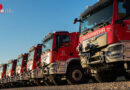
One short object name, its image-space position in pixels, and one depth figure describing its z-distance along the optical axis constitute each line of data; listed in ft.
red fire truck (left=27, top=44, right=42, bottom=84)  48.62
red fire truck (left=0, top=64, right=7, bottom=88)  76.75
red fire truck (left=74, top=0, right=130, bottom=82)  21.03
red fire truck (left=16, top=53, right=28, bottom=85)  57.33
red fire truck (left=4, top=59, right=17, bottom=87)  65.69
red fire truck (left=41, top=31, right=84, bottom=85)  33.09
